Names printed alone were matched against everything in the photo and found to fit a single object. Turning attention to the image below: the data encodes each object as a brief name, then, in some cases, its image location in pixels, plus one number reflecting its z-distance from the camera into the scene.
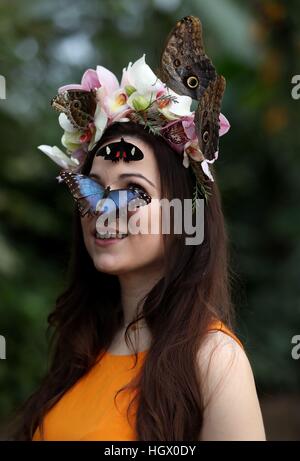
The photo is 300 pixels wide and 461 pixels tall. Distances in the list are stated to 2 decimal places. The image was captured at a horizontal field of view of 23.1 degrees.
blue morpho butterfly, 2.21
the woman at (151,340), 2.02
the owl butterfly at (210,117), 2.20
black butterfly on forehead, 2.27
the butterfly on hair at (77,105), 2.44
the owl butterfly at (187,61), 2.28
